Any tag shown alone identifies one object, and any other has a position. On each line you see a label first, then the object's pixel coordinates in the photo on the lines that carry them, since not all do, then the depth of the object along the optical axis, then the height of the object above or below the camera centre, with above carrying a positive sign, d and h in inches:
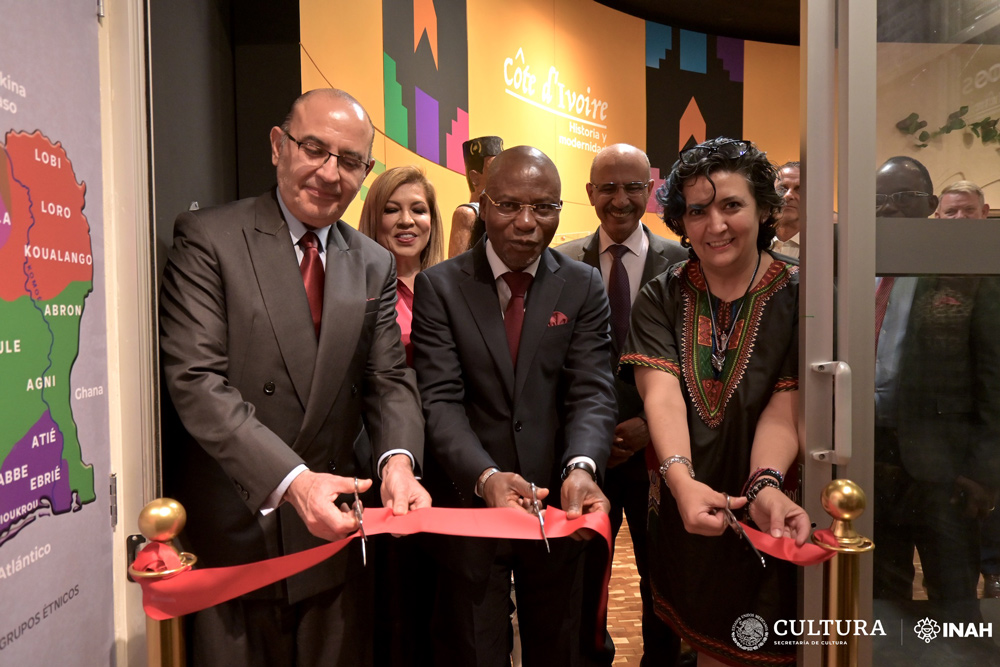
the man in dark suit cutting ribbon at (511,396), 76.2 -9.6
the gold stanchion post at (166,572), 51.1 -19.3
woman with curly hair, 72.7 -8.7
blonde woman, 104.2 +14.8
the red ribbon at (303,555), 54.1 -19.1
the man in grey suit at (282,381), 64.2 -6.3
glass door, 69.2 +0.3
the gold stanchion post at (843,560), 56.8 -22.8
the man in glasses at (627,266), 97.7 +6.9
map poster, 48.6 -2.3
